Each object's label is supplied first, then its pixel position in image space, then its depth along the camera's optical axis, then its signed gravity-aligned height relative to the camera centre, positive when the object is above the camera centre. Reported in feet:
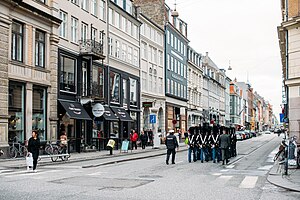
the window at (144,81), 170.59 +15.42
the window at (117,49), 143.33 +22.44
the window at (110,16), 137.28 +31.13
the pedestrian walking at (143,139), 140.58 -4.40
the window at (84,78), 118.44 +11.63
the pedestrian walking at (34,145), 64.13 -2.76
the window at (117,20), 143.02 +31.34
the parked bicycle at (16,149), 85.76 -4.38
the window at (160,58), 189.52 +26.36
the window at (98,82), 122.83 +11.19
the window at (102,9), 131.03 +31.65
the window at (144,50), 171.63 +26.70
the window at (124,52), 149.79 +22.49
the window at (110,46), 136.46 +22.36
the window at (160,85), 188.55 +15.42
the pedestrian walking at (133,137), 129.57 -3.56
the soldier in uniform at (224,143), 76.07 -3.06
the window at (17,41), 89.81 +15.74
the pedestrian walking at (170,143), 76.59 -3.05
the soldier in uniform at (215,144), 81.30 -3.43
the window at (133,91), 156.76 +10.76
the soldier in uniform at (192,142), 82.73 -3.13
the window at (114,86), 138.00 +11.12
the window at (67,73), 107.96 +11.80
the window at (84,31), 119.55 +23.49
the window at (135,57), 159.84 +22.50
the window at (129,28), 153.38 +31.01
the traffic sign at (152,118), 145.71 +1.82
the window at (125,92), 149.40 +9.96
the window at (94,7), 126.05 +31.16
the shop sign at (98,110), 118.93 +3.53
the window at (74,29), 114.11 +23.01
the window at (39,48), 97.60 +15.68
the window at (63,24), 108.30 +22.91
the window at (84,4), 120.11 +30.36
